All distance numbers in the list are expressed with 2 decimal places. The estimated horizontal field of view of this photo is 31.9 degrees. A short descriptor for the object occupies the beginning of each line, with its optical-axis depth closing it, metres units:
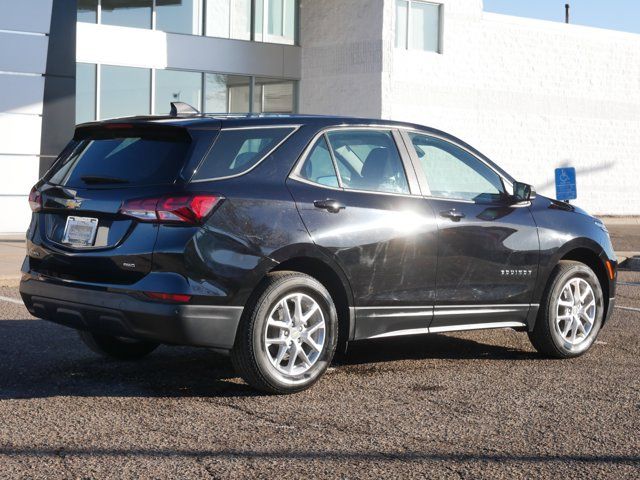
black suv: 6.36
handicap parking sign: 17.39
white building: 22.55
